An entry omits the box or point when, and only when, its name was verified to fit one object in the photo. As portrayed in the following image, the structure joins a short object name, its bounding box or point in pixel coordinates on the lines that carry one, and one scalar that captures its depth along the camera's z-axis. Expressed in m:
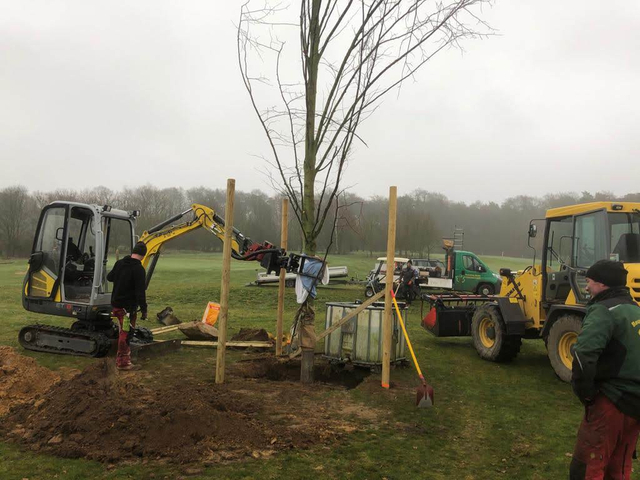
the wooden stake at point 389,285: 6.82
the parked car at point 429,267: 26.21
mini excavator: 9.12
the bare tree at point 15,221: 53.25
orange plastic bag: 11.80
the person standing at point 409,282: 21.08
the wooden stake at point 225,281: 6.91
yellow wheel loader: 7.69
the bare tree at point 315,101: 6.81
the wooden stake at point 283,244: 8.26
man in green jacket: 3.40
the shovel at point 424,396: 6.30
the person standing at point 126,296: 7.95
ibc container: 7.83
